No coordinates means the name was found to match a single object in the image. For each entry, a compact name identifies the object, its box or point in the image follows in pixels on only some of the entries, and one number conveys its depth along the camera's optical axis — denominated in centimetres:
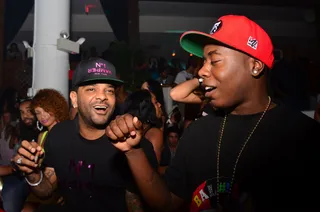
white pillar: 457
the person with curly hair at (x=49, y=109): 396
